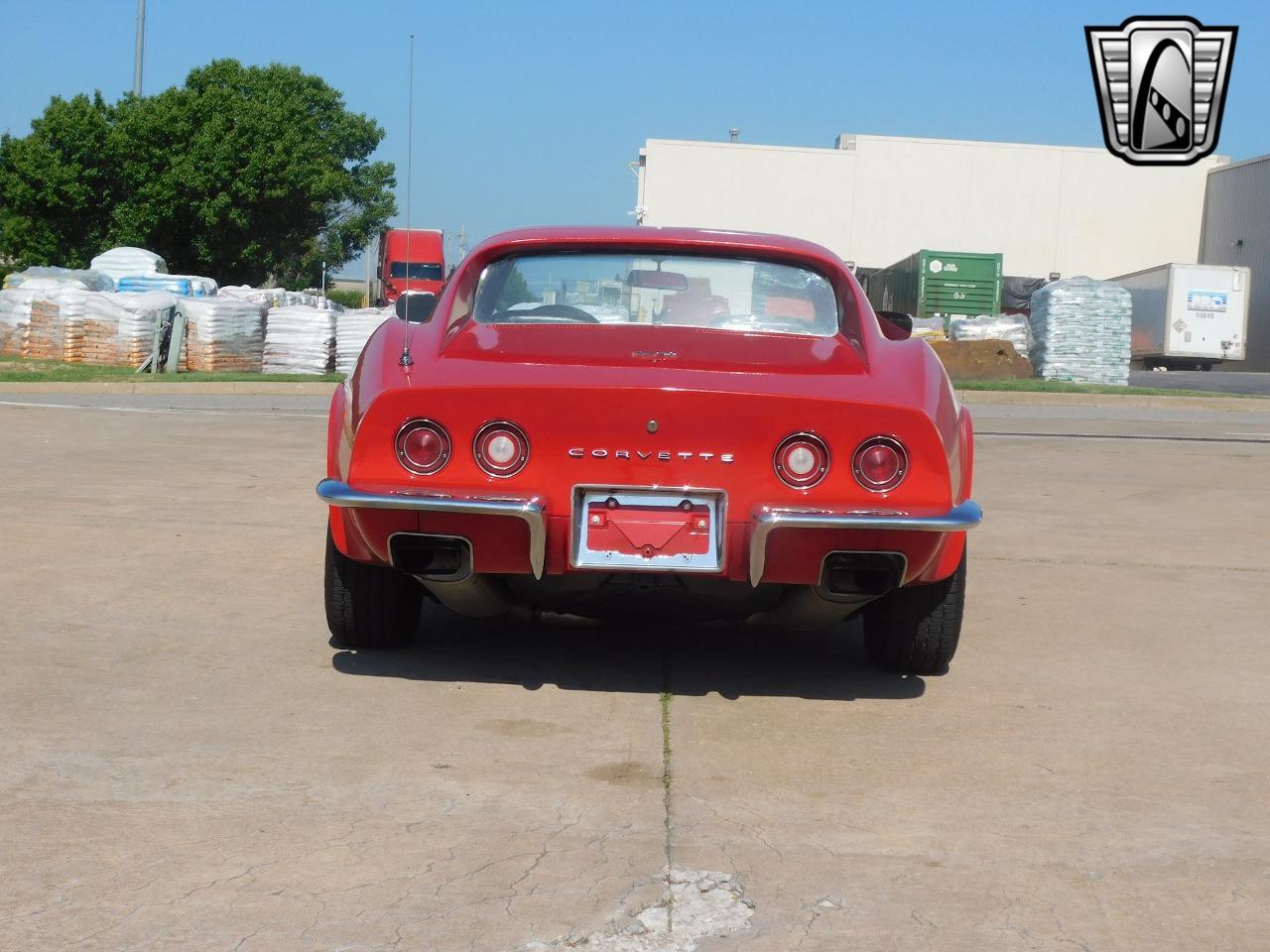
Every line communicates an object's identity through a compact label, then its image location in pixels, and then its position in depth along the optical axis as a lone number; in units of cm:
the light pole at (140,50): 4038
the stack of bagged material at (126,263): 2939
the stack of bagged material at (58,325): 2011
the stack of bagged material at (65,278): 2333
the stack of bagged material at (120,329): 1970
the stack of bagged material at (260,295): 2272
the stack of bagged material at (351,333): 2016
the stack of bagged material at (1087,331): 2269
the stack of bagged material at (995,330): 2444
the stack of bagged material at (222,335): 1995
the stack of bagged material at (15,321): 2084
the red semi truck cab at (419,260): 3972
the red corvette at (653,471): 403
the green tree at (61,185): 4488
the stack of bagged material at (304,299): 2612
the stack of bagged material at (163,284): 2645
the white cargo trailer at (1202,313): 3903
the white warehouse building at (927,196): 5400
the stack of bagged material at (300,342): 2009
